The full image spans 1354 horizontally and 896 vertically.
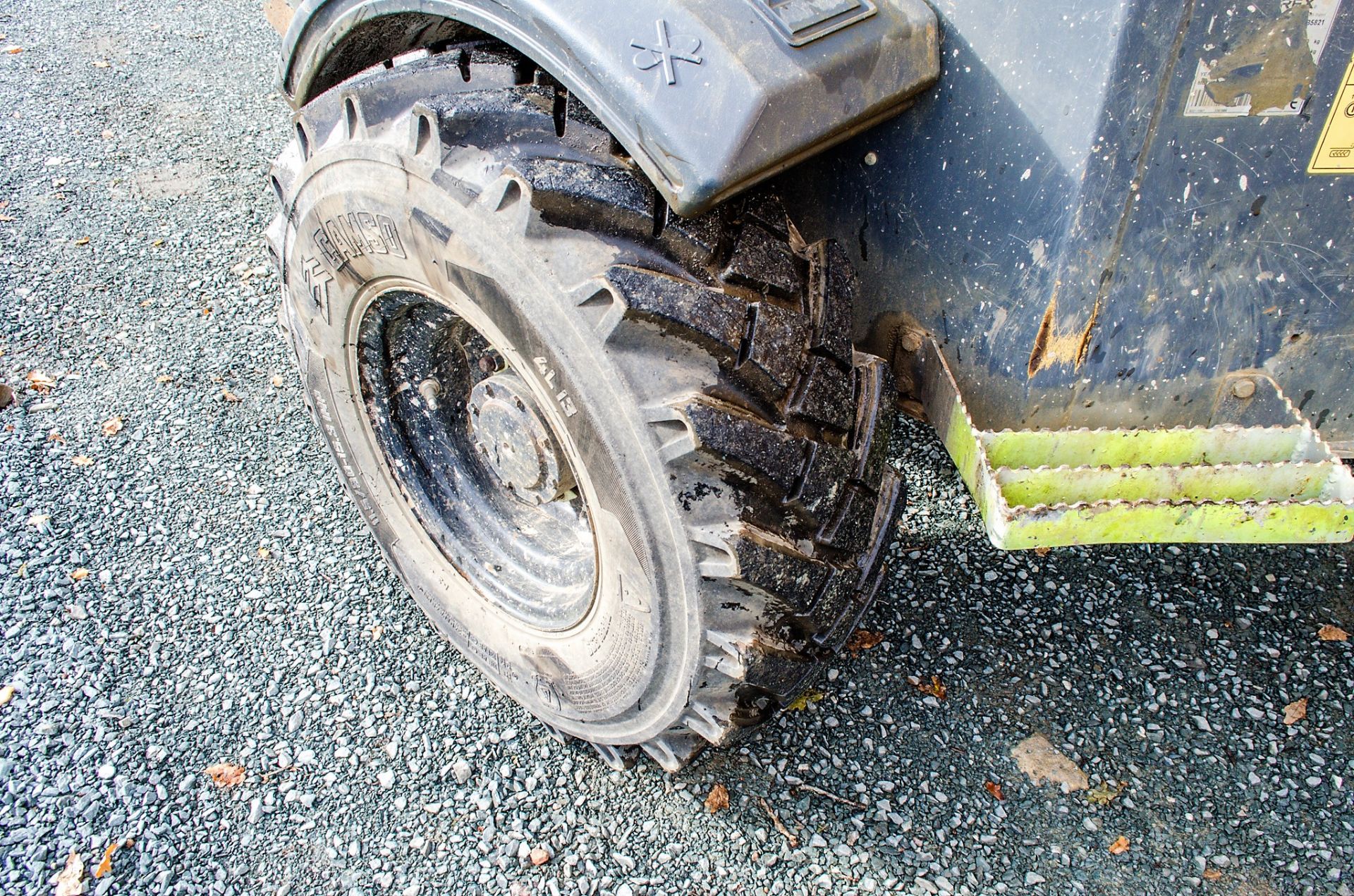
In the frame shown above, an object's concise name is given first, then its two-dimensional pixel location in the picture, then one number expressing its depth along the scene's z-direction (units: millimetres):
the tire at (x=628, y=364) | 1540
